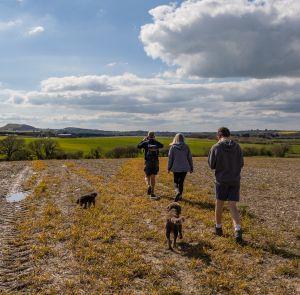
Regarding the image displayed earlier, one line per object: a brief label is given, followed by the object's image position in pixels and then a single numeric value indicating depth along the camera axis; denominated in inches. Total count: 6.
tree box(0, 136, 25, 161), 3051.2
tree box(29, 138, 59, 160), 3152.1
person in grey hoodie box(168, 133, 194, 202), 556.1
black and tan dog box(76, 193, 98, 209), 535.5
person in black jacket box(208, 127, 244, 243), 372.8
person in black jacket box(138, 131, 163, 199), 613.0
